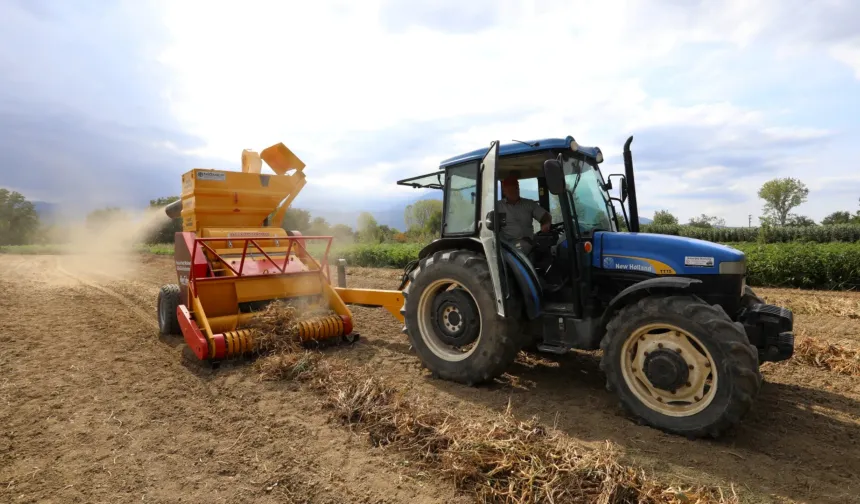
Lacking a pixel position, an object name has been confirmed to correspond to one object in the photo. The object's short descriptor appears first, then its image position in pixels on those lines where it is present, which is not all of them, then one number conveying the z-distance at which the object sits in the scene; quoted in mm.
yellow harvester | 5645
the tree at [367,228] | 29691
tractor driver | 4719
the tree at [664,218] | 40669
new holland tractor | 3371
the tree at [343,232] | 27141
